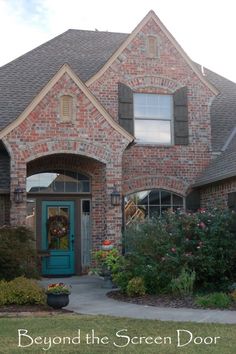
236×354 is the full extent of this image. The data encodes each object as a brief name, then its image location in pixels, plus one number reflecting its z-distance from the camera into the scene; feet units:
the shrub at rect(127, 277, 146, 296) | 39.65
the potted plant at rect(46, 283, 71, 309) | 34.14
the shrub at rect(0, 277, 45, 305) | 35.09
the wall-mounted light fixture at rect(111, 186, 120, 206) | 53.57
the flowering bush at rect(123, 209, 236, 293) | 40.16
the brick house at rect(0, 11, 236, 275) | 52.75
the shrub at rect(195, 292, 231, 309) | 34.76
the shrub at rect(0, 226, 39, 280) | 38.52
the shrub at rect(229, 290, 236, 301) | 36.50
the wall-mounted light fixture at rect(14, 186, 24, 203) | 50.49
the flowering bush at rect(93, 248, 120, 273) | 45.44
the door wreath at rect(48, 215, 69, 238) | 56.95
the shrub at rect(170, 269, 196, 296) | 38.65
